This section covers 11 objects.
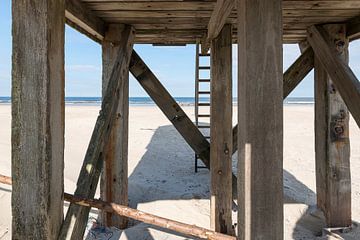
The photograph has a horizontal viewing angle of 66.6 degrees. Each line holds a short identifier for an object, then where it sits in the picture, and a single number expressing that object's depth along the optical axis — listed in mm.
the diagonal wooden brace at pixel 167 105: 3482
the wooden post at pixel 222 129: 3145
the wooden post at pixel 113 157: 3248
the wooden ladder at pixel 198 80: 4773
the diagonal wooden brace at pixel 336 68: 2350
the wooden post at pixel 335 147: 3164
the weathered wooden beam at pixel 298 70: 3461
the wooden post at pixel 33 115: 1564
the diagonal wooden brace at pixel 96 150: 1847
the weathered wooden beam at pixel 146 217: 1622
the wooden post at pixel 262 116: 1321
